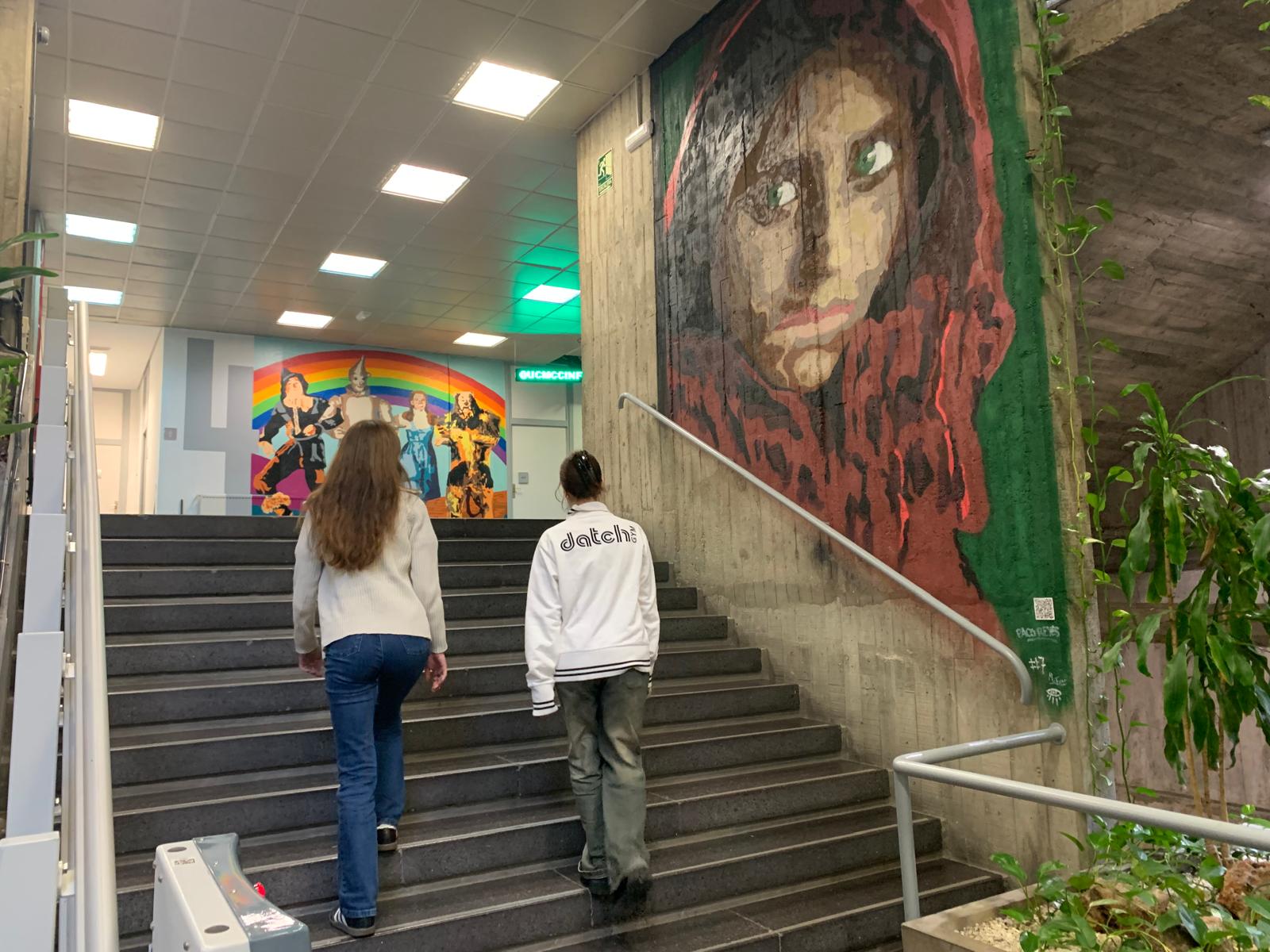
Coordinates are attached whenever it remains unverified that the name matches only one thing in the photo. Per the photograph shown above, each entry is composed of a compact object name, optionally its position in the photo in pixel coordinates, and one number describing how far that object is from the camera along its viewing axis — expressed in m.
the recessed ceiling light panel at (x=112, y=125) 6.87
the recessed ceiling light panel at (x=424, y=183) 8.12
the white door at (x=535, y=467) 14.30
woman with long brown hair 2.73
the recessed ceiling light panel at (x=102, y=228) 8.66
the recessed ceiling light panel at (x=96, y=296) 10.50
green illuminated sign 11.65
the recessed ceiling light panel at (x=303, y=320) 11.93
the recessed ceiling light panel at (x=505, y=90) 6.71
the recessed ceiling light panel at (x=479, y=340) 13.34
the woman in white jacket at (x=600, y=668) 3.03
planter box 2.61
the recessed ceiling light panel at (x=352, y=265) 10.06
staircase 3.04
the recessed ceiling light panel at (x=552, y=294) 11.45
